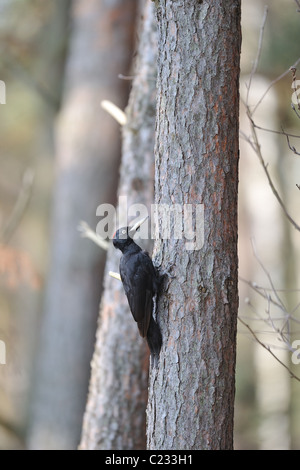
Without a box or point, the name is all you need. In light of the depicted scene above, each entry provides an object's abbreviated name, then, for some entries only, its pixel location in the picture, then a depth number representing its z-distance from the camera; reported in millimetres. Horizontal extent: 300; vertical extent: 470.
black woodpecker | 5250
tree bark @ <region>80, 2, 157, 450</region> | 8070
